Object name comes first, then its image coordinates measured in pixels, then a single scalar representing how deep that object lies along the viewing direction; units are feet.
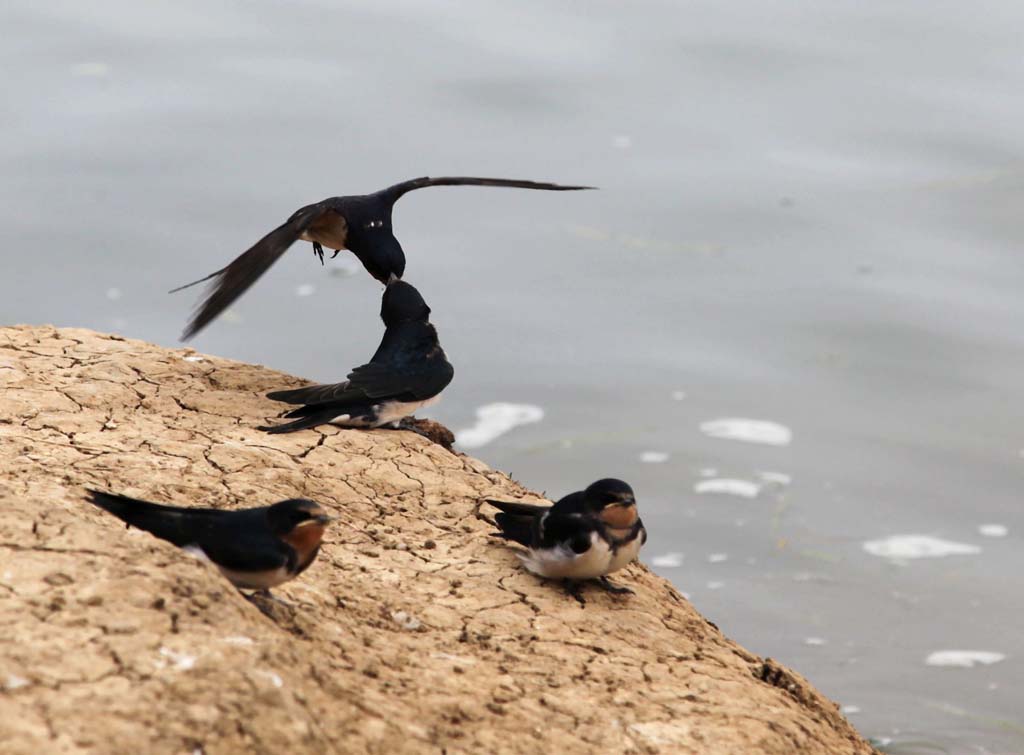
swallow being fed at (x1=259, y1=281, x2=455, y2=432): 42.88
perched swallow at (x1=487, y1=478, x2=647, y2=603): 34.35
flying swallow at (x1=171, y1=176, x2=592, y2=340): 47.24
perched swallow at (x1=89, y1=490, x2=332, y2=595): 29.04
